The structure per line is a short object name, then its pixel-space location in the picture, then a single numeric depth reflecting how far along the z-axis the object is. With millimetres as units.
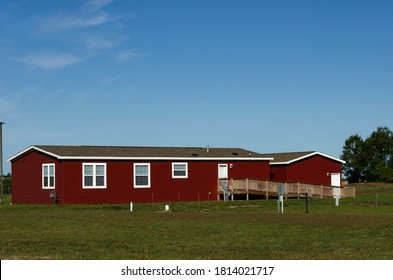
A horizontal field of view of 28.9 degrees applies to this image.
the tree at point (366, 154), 101500
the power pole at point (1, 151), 56281
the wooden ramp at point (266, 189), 51656
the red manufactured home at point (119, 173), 47812
